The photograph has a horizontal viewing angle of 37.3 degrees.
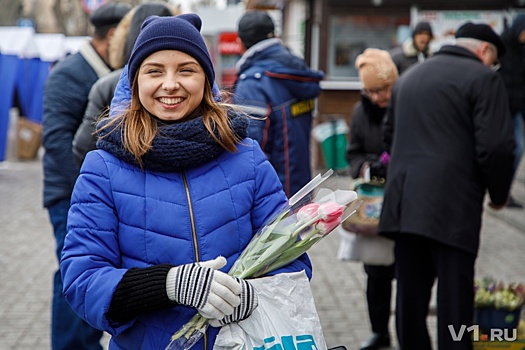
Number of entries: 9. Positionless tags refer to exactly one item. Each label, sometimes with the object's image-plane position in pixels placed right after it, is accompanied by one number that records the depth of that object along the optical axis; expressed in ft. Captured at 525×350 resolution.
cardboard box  49.76
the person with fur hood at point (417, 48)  29.27
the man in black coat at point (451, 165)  13.12
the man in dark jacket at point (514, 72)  29.35
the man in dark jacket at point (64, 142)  14.25
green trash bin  40.34
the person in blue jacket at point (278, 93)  15.88
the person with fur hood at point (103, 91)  12.33
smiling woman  7.08
